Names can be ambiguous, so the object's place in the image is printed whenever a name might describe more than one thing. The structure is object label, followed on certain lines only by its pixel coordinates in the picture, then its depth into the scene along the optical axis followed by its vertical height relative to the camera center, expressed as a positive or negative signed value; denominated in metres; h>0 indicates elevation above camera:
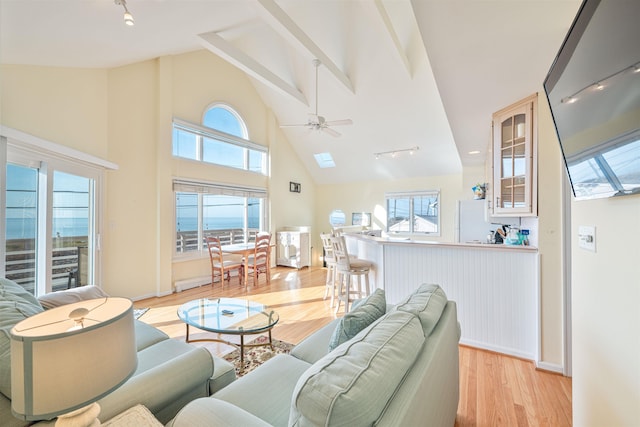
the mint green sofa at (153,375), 0.98 -0.74
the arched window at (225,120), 5.28 +1.95
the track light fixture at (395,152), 5.92 +1.44
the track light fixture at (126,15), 2.22 +1.66
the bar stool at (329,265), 3.75 -0.73
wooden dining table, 4.84 -0.67
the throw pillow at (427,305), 1.23 -0.46
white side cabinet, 6.61 -0.85
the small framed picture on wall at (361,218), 7.55 -0.13
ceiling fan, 4.27 +1.46
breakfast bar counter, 2.38 -0.68
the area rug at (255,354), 2.31 -1.32
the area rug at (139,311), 3.48 -1.31
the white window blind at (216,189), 4.70 +0.50
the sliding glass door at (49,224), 2.44 -0.10
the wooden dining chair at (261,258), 5.00 -0.86
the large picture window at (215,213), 4.86 +0.02
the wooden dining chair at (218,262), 4.79 -0.91
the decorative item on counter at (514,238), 2.64 -0.24
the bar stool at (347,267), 3.24 -0.65
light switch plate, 1.16 -0.11
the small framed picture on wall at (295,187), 7.29 +0.76
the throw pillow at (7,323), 0.94 -0.47
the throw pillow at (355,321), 1.26 -0.53
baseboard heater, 4.60 -1.24
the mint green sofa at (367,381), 0.72 -0.56
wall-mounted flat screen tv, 0.71 +0.39
